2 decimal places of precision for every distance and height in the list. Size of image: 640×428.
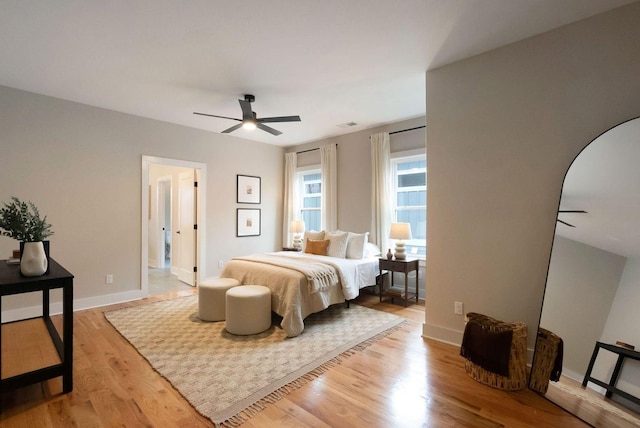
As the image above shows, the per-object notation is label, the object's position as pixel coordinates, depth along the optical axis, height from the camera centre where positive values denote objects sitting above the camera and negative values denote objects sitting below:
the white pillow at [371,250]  4.62 -0.62
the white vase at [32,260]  2.08 -0.36
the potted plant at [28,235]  2.08 -0.21
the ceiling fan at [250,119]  3.49 +1.08
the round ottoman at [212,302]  3.49 -1.07
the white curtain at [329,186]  5.57 +0.44
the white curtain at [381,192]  4.83 +0.30
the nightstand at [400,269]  4.13 -0.80
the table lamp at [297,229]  5.83 -0.37
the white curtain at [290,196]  6.30 +0.29
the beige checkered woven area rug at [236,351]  2.11 -1.30
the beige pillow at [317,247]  4.62 -0.57
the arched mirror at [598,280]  1.78 -0.44
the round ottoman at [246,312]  3.10 -1.06
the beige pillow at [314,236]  4.93 -0.43
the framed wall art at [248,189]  5.82 +0.39
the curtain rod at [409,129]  4.52 +1.26
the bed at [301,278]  3.21 -0.83
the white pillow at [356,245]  4.52 -0.53
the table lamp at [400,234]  4.26 -0.33
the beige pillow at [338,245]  4.57 -0.53
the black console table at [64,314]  1.93 -0.73
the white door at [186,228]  5.50 -0.37
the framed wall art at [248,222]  5.84 -0.24
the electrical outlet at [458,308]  2.93 -0.94
